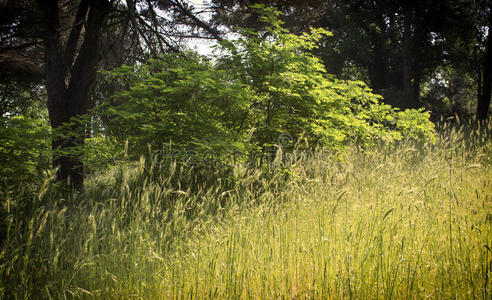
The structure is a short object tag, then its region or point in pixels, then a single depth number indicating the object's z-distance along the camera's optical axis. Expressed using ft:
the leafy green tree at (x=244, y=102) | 15.73
